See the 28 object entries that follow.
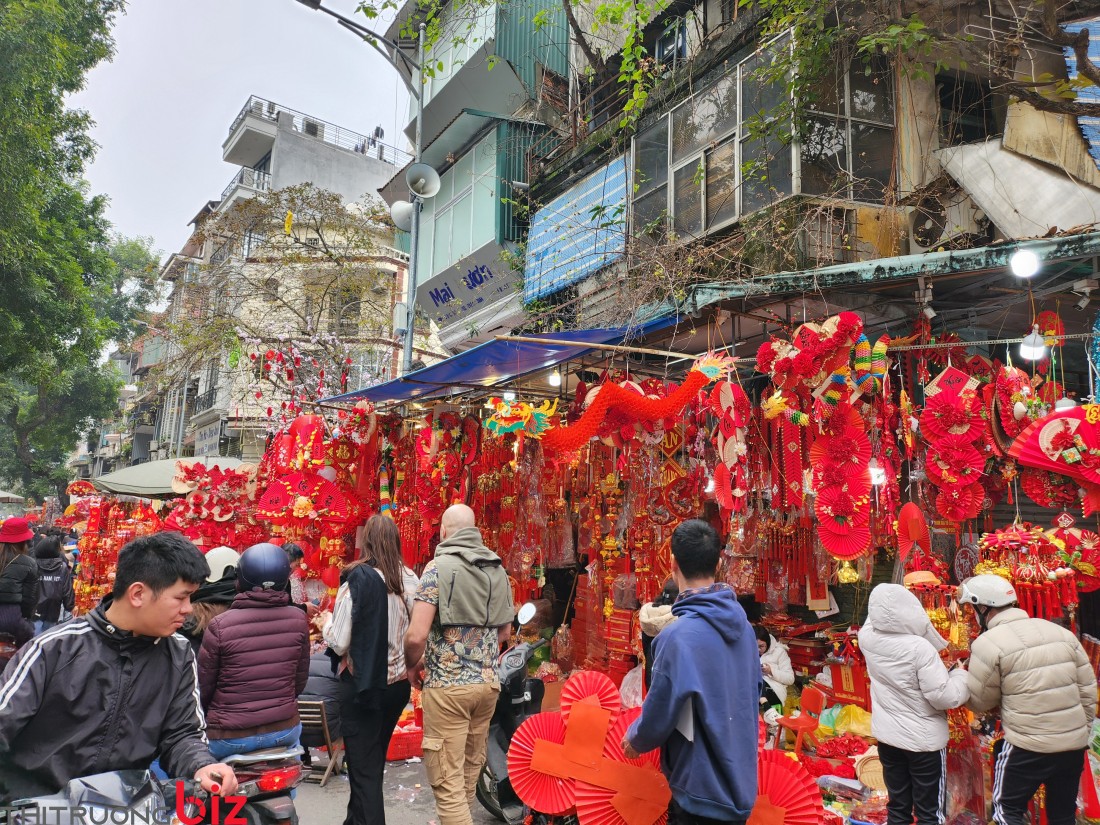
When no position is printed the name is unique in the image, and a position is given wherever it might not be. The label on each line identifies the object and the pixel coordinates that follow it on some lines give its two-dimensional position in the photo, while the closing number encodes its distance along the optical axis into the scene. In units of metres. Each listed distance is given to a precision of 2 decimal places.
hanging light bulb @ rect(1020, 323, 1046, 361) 3.75
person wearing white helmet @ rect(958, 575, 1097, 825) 3.11
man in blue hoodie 2.38
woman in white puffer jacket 3.40
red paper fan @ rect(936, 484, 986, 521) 3.93
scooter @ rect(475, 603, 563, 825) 4.27
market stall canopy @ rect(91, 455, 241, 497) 10.94
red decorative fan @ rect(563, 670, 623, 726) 3.42
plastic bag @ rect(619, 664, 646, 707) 4.99
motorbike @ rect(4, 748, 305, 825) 1.76
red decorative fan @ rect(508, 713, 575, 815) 3.35
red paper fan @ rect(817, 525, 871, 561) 3.92
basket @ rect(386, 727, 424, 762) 5.36
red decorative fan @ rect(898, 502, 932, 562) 4.03
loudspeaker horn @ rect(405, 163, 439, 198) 8.26
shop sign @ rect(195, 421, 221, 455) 23.05
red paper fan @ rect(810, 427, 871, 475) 3.93
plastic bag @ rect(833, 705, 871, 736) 4.77
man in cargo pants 3.51
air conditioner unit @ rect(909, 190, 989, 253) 5.93
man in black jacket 1.87
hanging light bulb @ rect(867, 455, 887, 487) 4.09
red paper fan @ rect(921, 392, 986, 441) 3.89
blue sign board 8.70
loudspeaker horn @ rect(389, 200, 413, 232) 9.28
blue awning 5.06
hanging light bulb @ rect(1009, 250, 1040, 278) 3.64
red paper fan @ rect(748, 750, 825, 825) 2.92
